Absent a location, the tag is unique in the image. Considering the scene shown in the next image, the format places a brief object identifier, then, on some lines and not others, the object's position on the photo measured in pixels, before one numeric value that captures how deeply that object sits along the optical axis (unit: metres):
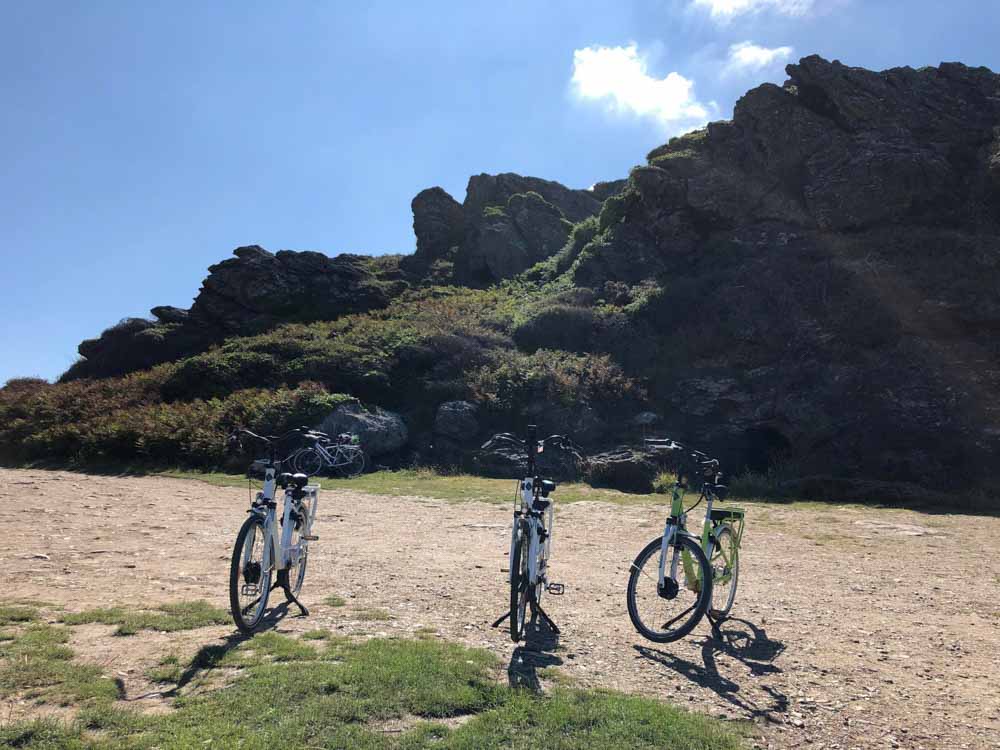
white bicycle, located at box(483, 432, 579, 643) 5.30
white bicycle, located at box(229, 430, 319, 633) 5.30
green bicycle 5.48
